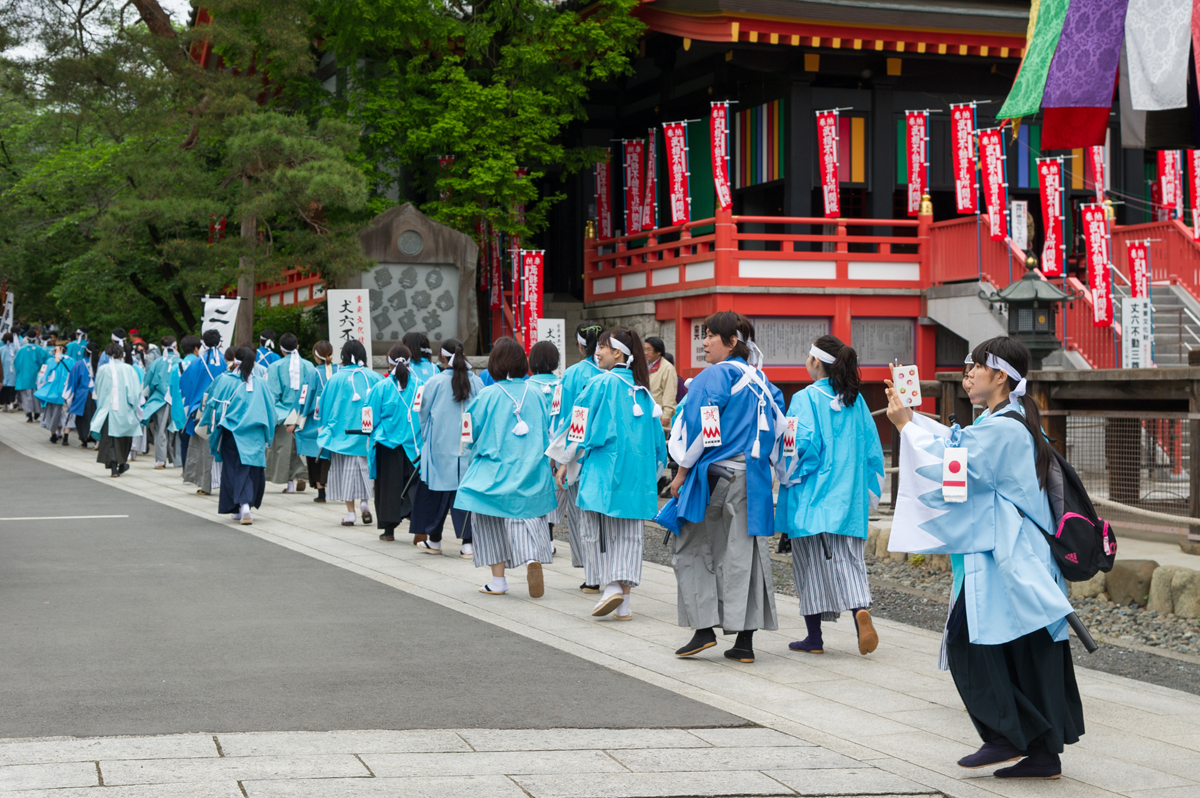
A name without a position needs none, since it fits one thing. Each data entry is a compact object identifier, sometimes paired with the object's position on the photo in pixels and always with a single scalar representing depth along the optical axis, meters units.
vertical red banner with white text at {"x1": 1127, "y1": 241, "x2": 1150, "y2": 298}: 17.30
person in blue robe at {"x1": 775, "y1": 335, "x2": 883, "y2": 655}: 6.50
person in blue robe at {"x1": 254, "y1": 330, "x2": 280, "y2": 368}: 14.12
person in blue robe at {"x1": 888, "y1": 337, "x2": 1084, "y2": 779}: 4.35
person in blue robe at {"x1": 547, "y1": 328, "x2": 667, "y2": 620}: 7.35
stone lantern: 14.05
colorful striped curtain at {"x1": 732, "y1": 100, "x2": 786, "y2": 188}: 21.23
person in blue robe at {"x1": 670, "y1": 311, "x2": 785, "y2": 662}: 6.25
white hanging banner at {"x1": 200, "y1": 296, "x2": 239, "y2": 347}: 16.09
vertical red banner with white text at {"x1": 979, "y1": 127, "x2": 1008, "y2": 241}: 18.69
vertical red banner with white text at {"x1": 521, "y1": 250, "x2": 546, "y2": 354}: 20.81
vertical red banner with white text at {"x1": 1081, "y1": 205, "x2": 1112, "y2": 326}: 17.73
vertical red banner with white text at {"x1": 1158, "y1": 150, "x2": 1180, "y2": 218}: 20.41
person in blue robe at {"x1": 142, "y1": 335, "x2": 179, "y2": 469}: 16.56
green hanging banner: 7.62
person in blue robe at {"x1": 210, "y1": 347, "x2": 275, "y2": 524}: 11.52
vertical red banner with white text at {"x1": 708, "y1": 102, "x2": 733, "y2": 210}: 20.25
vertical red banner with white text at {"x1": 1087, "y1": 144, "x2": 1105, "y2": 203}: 20.91
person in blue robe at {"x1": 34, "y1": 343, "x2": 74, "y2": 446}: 21.33
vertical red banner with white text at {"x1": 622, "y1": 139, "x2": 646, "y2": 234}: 23.53
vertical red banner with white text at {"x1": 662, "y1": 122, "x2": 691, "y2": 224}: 21.03
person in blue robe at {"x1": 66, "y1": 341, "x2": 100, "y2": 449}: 20.16
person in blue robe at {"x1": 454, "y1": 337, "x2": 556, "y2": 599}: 7.97
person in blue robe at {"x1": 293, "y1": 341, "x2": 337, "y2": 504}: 13.67
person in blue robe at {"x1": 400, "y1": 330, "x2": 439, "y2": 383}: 10.74
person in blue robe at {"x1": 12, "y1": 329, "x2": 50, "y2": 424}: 25.38
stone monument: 18.42
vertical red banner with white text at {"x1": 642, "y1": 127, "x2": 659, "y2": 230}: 23.14
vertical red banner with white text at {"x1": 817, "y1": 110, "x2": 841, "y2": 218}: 19.91
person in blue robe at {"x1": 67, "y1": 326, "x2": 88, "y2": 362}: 22.67
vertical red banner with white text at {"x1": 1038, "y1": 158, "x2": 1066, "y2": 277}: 19.19
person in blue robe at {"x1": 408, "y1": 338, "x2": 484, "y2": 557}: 9.66
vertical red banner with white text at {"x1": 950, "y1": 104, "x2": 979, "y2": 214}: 19.64
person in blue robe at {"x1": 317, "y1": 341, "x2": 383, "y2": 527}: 11.43
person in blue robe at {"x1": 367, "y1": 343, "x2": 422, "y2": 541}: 10.66
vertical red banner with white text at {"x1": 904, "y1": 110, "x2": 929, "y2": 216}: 20.34
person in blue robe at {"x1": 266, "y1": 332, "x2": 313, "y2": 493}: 13.61
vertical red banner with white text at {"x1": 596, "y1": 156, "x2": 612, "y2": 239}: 24.17
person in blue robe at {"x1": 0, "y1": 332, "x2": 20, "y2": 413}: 27.88
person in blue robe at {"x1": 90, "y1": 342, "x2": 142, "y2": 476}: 15.91
